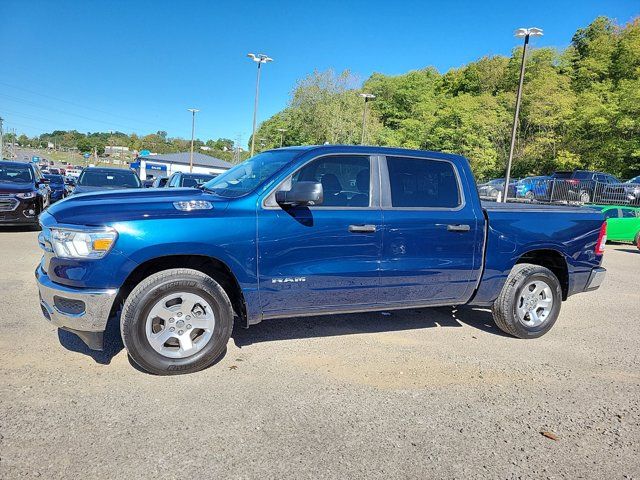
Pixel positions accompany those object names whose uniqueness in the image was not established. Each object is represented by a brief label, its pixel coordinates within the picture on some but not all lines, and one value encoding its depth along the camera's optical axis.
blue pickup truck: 3.33
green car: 14.10
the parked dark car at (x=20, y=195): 10.22
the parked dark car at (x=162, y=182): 15.17
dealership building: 65.56
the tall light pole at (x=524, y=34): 17.77
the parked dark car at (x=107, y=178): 11.09
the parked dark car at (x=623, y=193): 21.92
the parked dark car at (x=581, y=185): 23.47
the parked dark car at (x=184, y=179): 12.61
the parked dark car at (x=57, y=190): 20.22
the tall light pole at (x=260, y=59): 29.83
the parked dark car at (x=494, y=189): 28.41
